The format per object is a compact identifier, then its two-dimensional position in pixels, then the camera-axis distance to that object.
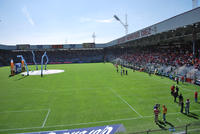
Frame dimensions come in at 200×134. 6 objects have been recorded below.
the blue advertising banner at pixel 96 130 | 9.27
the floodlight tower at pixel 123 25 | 65.06
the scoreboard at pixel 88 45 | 77.74
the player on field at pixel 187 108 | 11.45
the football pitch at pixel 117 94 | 10.26
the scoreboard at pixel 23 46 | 72.53
